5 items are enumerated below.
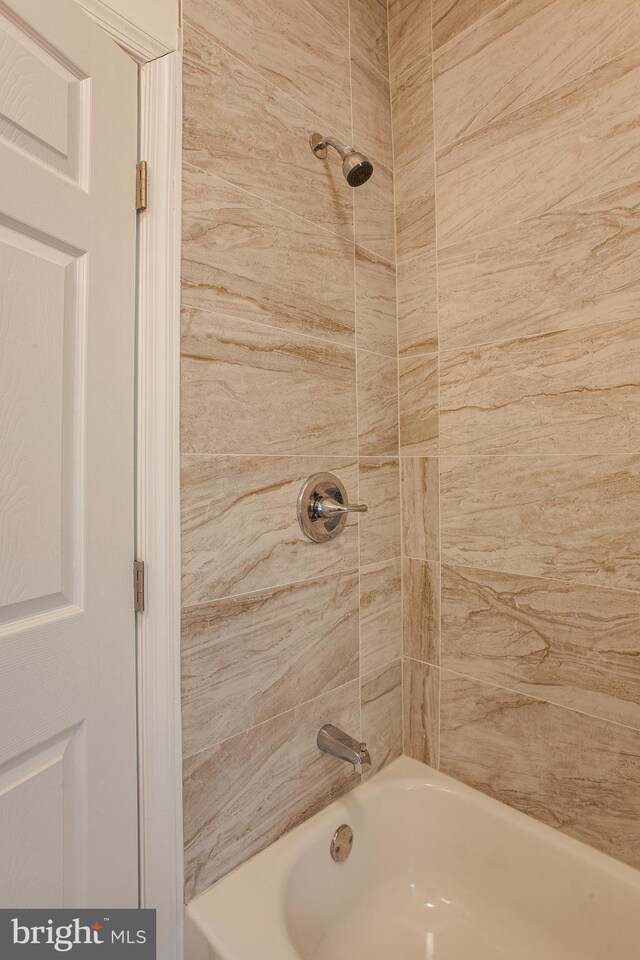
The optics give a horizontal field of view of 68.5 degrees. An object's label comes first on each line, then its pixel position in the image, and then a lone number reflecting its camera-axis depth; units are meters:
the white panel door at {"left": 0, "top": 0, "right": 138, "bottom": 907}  0.72
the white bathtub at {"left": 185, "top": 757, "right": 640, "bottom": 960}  0.95
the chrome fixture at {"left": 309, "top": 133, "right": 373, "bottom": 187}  1.08
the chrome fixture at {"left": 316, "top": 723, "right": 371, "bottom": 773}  1.11
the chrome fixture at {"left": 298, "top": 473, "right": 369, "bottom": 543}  1.15
